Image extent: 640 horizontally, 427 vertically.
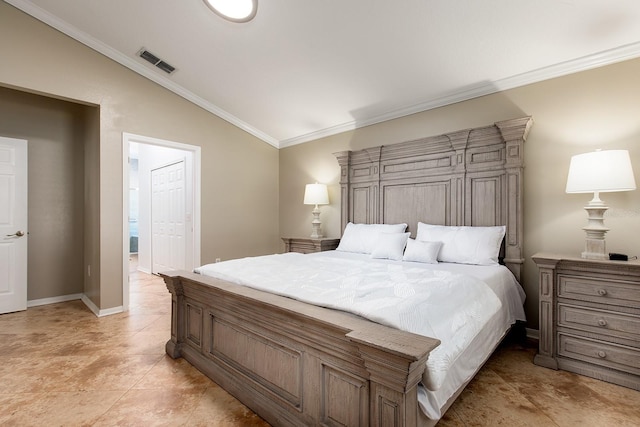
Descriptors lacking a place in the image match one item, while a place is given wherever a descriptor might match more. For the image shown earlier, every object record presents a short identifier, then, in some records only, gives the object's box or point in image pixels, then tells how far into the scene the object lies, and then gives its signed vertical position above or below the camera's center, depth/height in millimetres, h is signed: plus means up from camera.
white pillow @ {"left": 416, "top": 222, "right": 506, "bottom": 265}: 2666 -278
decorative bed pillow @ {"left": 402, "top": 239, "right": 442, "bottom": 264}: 2781 -355
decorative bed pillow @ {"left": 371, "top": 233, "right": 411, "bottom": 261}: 3068 -334
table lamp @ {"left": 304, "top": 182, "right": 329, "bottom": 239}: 4270 +221
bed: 1158 -484
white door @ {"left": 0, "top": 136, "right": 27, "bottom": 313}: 3510 -143
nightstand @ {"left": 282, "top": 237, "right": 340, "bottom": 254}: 4051 -430
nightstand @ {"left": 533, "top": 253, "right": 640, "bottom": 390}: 2006 -717
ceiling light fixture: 2604 +1724
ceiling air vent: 3412 +1693
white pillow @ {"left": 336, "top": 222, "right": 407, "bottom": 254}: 3430 -264
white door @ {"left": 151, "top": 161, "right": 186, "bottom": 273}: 4887 -84
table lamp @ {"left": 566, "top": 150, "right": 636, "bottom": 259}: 2117 +218
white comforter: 1314 -430
